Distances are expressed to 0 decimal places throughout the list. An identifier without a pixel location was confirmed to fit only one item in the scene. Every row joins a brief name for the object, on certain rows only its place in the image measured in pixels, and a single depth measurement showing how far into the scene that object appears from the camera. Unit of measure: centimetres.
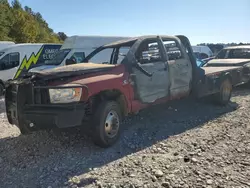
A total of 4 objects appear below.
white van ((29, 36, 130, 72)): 819
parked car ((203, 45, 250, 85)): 591
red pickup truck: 267
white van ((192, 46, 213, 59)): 1595
